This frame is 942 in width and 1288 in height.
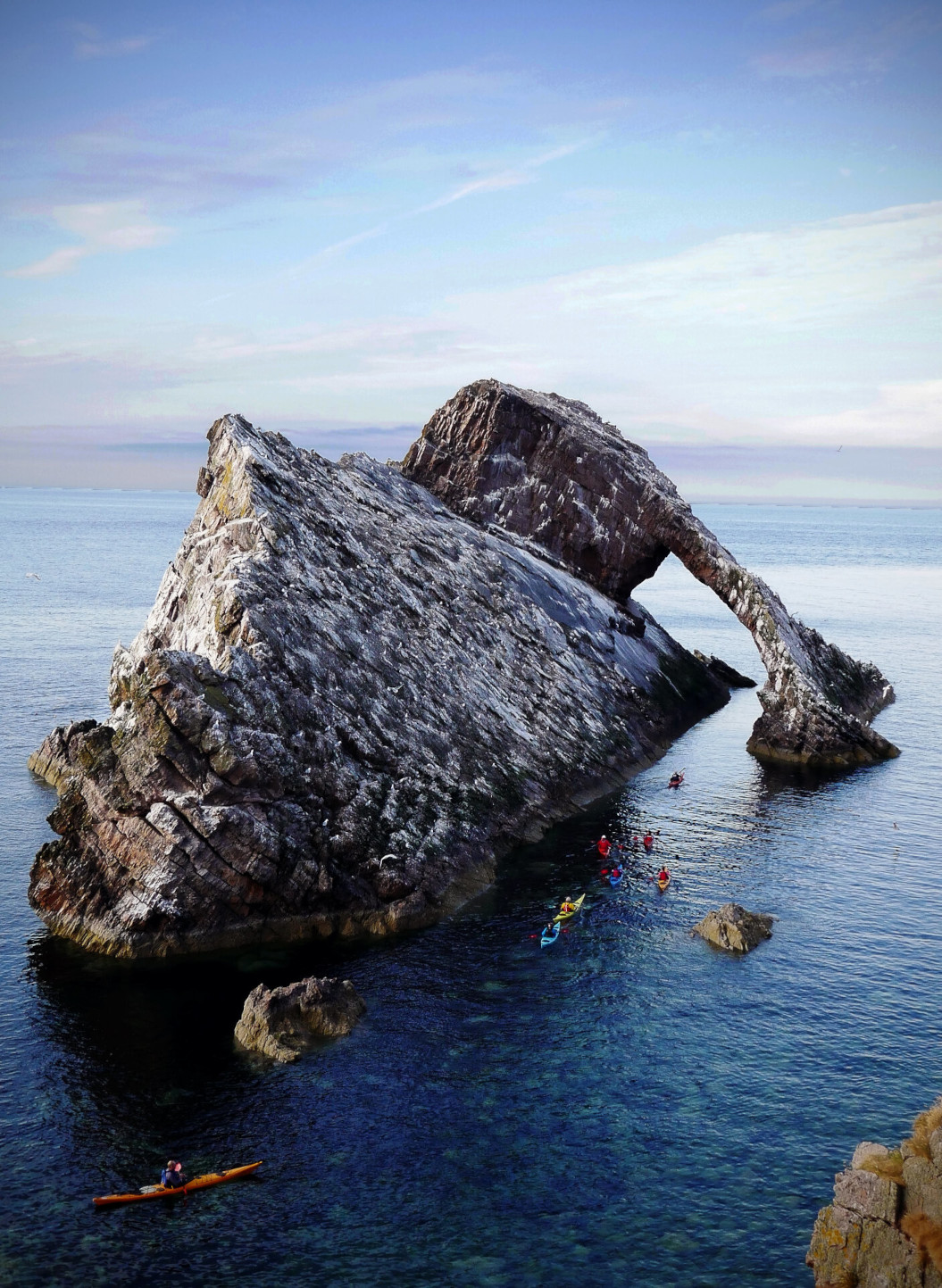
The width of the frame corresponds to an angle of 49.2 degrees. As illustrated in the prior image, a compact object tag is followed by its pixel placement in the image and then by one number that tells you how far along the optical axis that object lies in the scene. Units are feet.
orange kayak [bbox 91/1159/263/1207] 121.60
